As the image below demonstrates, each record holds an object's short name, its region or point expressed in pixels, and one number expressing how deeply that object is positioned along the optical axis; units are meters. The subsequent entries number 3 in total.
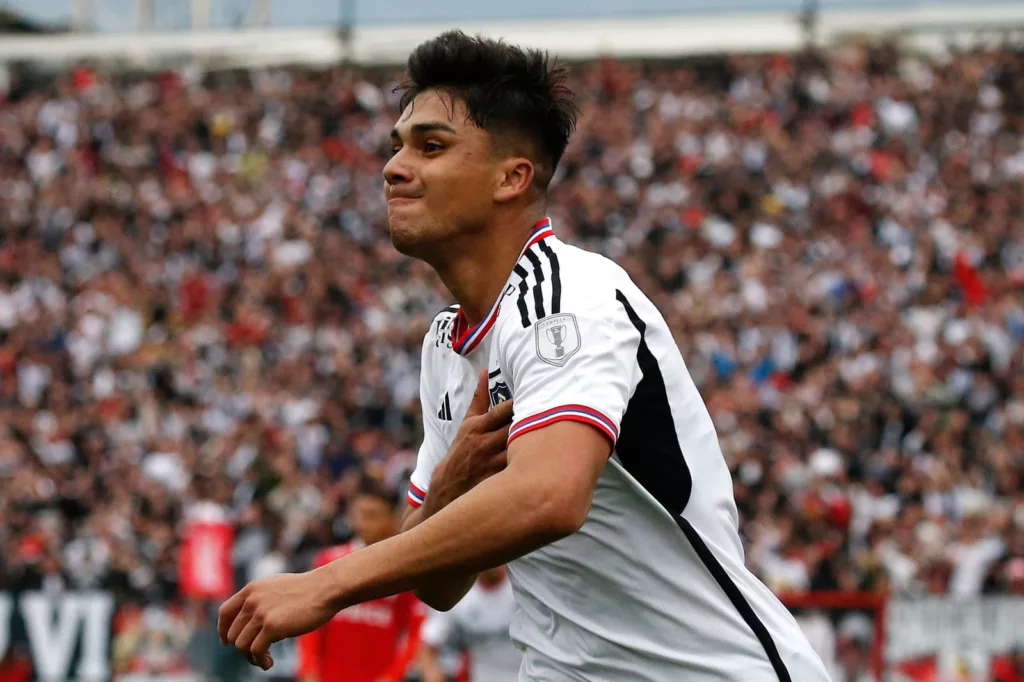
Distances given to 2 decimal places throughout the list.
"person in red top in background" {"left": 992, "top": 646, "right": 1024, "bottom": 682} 20.09
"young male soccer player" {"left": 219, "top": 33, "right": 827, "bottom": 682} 5.34
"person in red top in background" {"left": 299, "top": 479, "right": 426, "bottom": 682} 16.03
